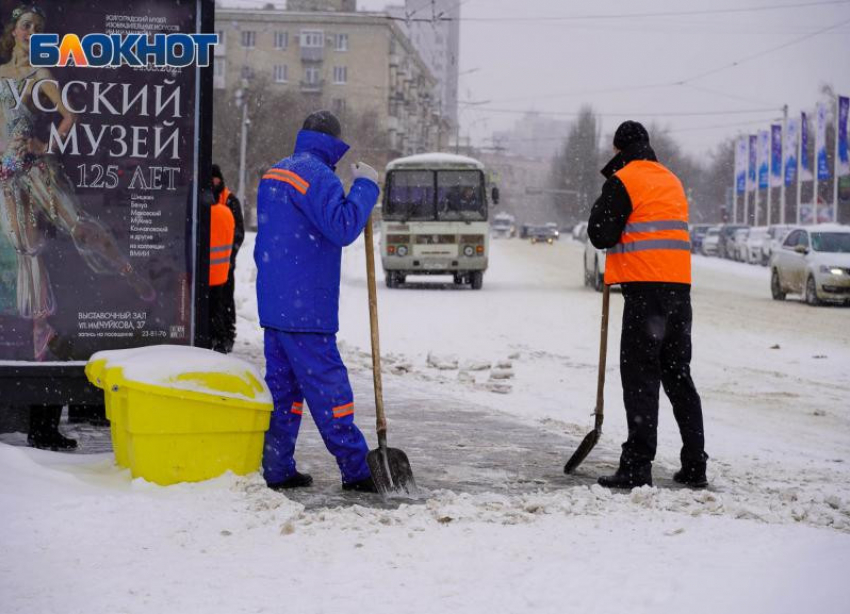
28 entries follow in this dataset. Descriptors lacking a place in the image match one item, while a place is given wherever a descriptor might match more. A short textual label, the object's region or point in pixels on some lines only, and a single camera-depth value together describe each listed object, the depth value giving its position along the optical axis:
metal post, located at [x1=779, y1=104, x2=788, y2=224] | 61.56
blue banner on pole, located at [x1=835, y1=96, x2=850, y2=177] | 48.00
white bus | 27.30
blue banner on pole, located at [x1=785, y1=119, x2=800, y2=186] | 57.75
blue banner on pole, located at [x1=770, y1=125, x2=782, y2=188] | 61.59
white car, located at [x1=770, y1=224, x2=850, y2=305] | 24.06
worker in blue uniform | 5.93
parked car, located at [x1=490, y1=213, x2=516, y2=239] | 102.35
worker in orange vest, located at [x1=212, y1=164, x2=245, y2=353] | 11.48
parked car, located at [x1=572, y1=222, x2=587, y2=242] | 84.95
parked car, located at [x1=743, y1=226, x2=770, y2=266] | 48.22
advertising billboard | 6.73
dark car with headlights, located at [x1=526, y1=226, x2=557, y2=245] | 85.01
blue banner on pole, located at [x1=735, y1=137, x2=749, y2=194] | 69.14
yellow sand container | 5.71
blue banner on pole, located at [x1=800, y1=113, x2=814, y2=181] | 55.22
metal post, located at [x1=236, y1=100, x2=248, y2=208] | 46.91
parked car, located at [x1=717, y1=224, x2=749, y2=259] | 55.75
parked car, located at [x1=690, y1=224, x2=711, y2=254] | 64.19
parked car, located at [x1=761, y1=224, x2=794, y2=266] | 44.33
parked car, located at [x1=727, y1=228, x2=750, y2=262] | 52.10
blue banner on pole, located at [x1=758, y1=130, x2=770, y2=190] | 63.97
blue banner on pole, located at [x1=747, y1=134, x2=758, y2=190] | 67.44
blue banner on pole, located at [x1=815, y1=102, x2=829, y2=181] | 53.09
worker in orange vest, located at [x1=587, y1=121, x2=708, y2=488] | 6.30
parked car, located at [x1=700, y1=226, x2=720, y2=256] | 58.47
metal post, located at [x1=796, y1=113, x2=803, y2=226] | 55.78
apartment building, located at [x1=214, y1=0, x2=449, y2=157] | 91.38
